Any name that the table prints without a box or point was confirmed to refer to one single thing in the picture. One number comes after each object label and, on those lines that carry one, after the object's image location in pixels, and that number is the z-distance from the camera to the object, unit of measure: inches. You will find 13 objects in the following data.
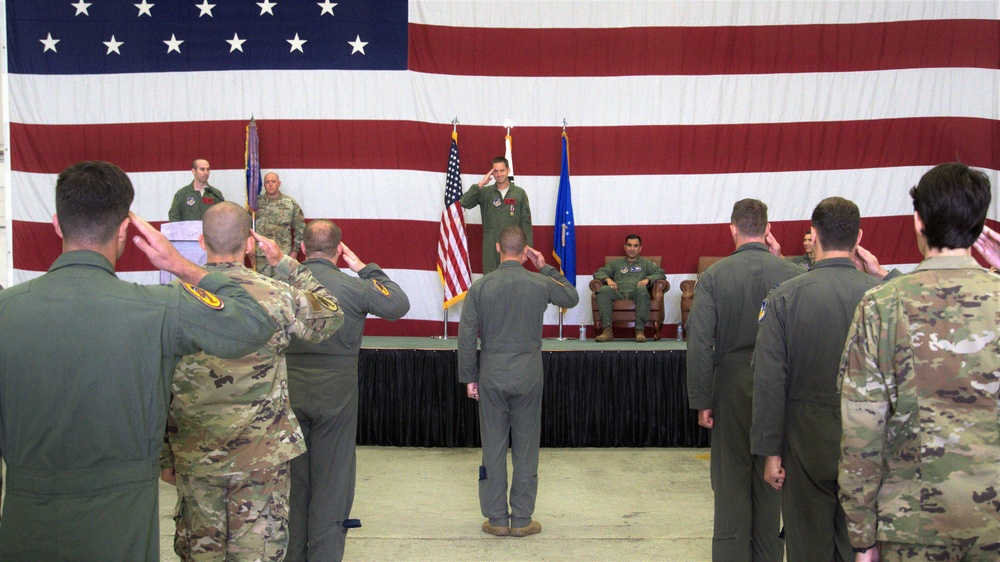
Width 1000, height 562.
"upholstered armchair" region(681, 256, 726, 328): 310.5
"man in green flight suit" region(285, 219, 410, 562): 141.9
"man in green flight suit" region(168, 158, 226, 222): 316.2
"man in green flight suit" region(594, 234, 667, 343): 307.4
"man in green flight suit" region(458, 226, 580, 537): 175.6
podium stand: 189.2
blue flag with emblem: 320.2
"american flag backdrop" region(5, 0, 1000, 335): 333.4
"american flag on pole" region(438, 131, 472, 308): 312.2
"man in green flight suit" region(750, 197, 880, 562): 109.0
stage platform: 254.4
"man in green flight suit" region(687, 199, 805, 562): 137.5
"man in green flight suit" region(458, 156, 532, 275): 310.0
